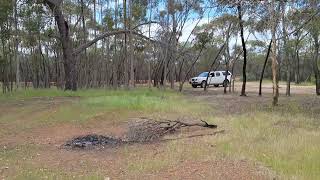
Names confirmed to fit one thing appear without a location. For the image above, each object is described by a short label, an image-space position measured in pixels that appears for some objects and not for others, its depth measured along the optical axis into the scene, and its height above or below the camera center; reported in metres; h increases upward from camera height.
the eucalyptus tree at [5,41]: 15.63 +2.65
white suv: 27.01 +0.08
